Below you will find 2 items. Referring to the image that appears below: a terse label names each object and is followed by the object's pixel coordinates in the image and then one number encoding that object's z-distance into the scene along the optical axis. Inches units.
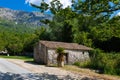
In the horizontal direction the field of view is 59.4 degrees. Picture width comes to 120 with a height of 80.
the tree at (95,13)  237.3
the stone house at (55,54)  635.4
